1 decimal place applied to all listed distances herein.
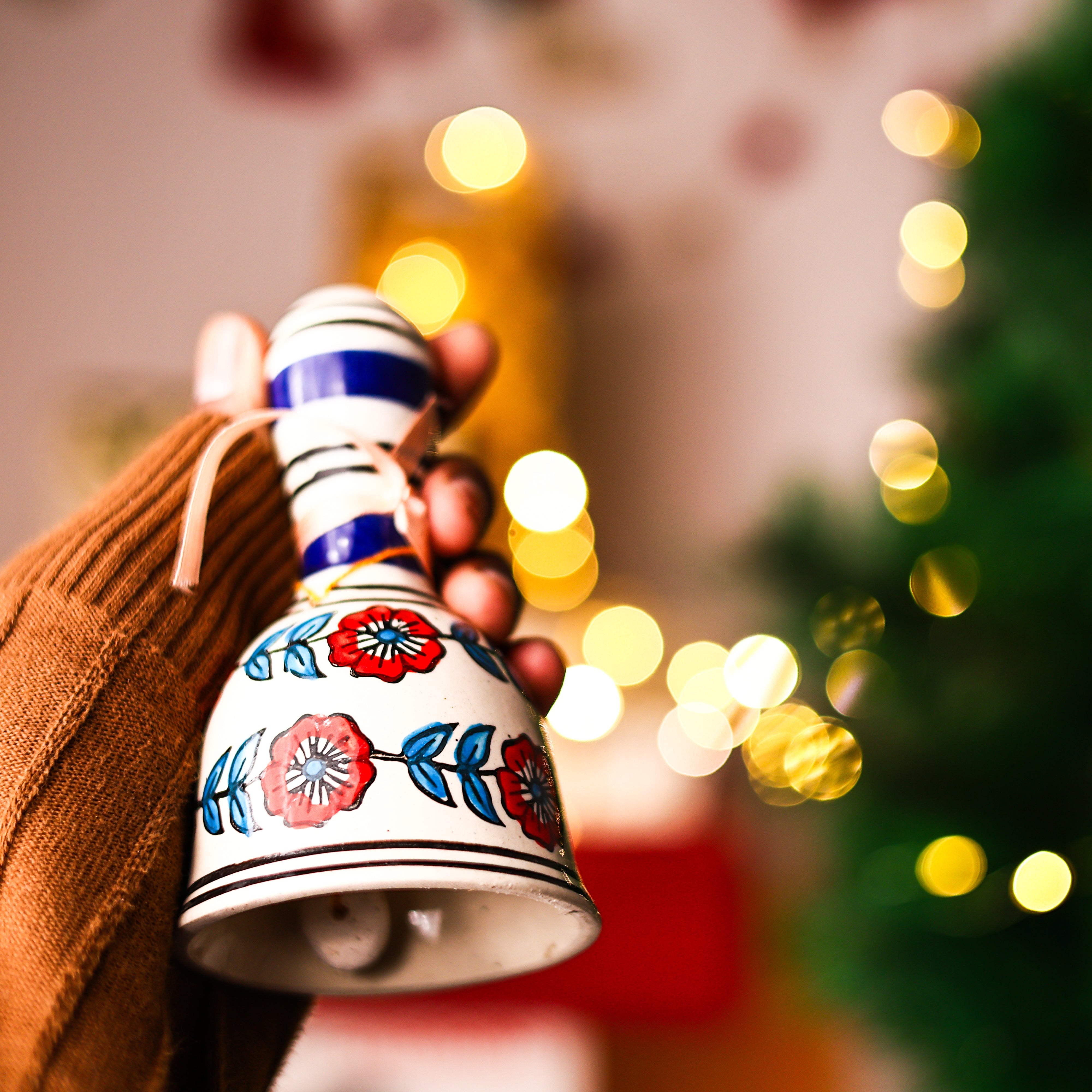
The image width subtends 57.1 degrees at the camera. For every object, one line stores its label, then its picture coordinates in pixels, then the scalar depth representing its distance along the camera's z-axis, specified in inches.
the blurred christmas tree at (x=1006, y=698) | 28.9
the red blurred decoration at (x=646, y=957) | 40.6
